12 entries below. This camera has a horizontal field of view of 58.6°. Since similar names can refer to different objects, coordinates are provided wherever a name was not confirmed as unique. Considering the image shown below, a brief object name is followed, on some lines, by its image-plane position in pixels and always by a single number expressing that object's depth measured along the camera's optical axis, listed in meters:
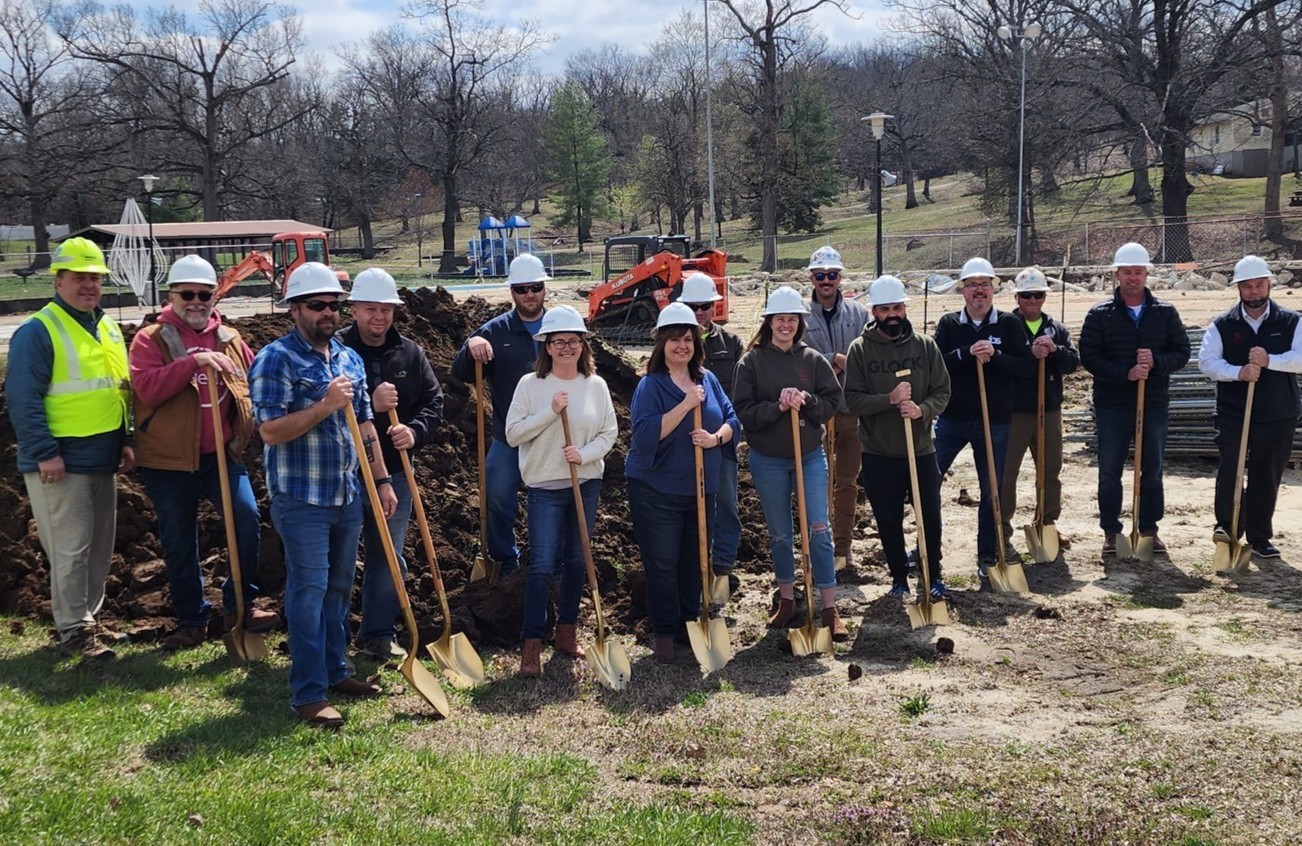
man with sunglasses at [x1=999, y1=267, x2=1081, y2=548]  8.06
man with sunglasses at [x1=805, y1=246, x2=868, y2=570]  7.88
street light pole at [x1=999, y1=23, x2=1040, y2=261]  36.03
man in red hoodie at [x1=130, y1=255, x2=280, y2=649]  6.15
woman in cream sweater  6.24
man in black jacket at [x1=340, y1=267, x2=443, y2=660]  6.14
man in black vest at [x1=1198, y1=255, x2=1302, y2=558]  8.09
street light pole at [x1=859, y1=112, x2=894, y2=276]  23.67
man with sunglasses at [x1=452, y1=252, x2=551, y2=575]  7.13
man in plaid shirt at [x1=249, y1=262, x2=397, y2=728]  5.24
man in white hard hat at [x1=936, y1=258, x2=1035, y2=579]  7.86
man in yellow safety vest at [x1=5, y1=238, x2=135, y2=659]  6.05
